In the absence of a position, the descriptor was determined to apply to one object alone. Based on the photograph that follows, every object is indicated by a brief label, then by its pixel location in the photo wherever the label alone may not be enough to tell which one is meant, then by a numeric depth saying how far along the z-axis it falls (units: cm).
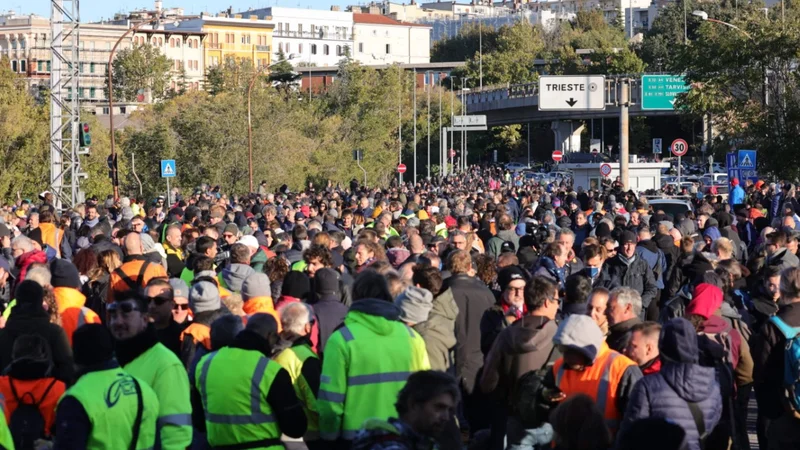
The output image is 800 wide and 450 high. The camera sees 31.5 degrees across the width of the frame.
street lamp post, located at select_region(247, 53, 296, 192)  5429
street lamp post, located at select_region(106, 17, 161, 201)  4013
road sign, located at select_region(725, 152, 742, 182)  3262
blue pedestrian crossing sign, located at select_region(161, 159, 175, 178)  4075
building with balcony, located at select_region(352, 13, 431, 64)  19288
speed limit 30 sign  4125
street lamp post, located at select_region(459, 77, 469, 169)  9962
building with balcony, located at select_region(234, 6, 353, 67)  18562
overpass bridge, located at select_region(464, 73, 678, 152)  8088
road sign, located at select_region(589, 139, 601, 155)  10202
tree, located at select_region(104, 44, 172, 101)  13862
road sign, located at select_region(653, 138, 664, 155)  6269
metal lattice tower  3431
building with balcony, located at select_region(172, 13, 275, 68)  16888
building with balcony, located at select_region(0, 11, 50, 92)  15612
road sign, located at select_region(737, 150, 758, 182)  3162
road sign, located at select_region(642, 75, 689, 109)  5541
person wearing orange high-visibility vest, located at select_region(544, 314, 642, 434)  712
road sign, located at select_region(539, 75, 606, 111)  4200
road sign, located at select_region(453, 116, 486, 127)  7906
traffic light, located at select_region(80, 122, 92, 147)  3638
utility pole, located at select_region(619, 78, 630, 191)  3747
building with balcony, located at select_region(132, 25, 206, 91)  16050
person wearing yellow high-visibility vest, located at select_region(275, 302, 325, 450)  761
